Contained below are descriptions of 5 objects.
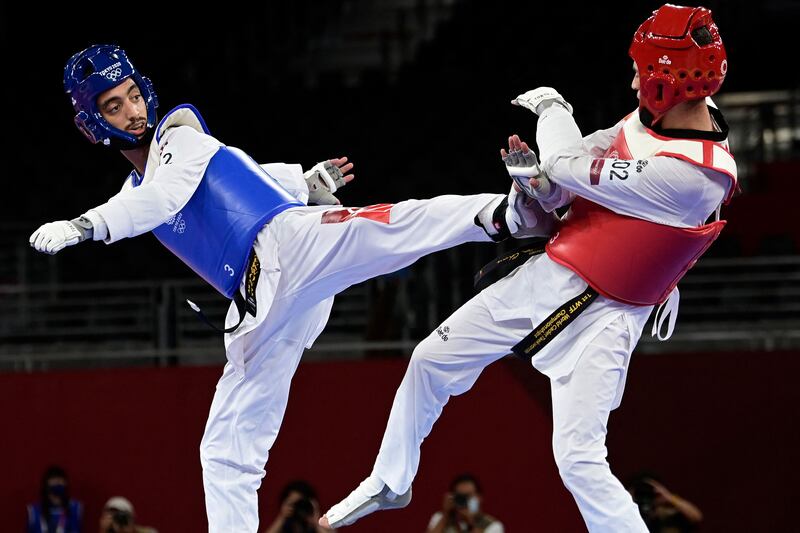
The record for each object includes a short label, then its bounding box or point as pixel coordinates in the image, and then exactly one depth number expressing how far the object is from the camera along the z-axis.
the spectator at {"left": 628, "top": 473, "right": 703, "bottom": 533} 14.42
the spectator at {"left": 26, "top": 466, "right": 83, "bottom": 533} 16.47
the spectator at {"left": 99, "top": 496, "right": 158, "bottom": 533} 15.50
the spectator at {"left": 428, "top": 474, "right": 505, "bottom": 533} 15.02
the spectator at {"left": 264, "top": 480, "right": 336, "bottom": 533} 14.92
